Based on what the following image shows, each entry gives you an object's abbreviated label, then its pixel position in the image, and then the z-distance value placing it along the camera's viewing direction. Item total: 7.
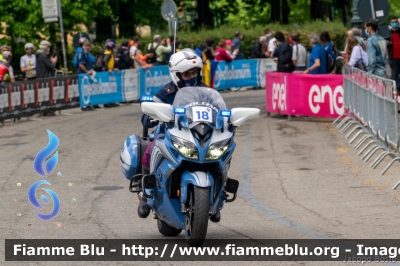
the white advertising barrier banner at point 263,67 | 39.38
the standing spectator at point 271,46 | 39.63
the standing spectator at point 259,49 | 40.16
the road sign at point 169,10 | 35.09
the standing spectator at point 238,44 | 40.47
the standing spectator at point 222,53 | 36.59
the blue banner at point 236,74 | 36.88
